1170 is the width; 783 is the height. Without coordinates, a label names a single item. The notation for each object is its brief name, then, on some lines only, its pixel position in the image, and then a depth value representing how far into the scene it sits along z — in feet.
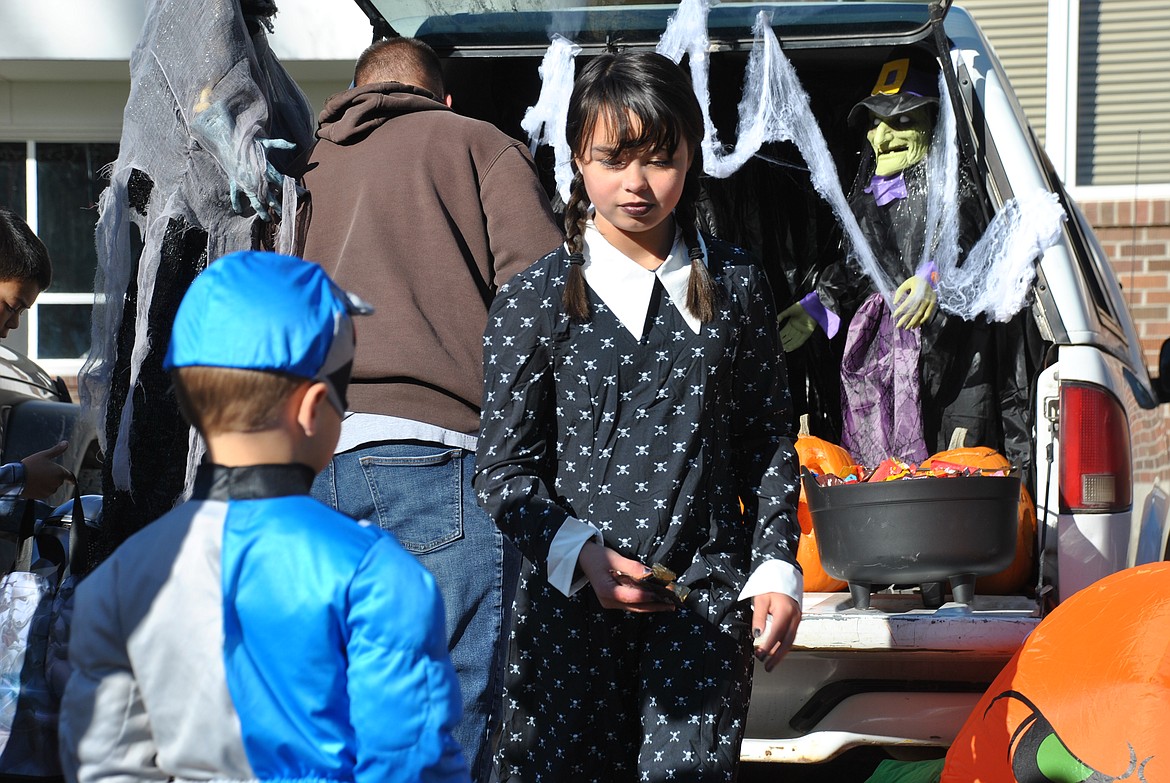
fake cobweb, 28.76
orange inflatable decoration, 18.97
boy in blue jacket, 10.74
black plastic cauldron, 23.04
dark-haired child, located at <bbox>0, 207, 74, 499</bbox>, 23.66
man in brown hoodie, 18.04
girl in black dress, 15.02
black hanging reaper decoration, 21.26
